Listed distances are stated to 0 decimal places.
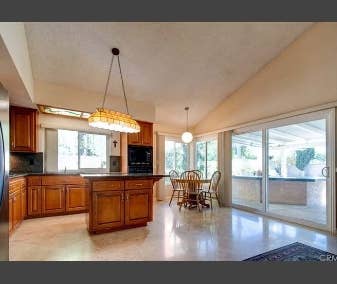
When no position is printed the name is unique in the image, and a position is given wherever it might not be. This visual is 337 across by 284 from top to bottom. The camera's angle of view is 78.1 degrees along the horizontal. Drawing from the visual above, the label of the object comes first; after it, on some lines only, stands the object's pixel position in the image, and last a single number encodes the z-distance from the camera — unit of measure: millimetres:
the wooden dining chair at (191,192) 5062
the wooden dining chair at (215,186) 5420
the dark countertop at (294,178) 3776
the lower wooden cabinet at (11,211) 3058
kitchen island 3109
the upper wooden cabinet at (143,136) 5230
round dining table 4879
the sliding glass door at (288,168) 3566
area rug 2373
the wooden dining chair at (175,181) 5438
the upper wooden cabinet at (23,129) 4082
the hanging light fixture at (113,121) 3125
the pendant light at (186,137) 5574
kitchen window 4848
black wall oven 5211
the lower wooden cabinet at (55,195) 4016
